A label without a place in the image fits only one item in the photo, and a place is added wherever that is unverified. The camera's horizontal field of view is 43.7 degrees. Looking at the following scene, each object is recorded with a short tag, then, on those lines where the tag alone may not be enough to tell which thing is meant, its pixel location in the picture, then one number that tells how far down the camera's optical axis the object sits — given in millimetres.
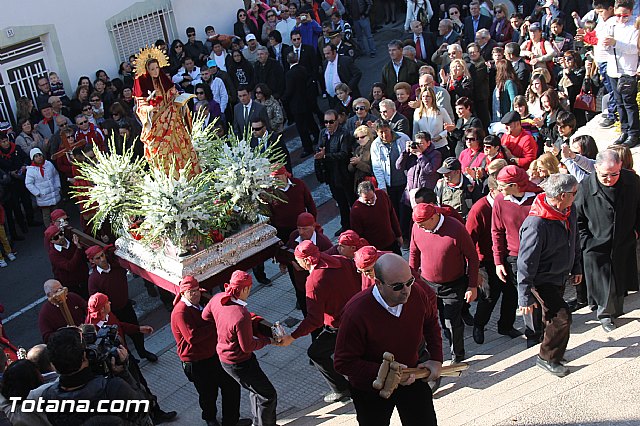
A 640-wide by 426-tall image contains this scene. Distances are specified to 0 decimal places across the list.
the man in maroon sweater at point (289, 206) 9344
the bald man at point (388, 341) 5098
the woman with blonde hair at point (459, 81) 11547
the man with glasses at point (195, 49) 16938
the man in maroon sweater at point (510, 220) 7105
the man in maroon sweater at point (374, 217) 8724
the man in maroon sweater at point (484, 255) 7570
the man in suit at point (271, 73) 14727
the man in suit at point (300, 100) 14211
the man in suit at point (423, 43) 14547
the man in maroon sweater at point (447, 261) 7098
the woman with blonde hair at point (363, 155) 10406
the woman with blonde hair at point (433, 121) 10484
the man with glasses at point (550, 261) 6453
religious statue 8477
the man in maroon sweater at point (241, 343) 6570
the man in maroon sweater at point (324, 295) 6961
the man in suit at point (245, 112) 12344
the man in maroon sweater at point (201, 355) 6984
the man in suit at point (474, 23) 14742
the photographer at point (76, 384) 4879
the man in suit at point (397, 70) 12758
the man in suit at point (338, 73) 13656
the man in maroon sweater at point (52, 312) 7730
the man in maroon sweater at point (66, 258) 9281
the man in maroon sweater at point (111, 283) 8391
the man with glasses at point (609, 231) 6855
